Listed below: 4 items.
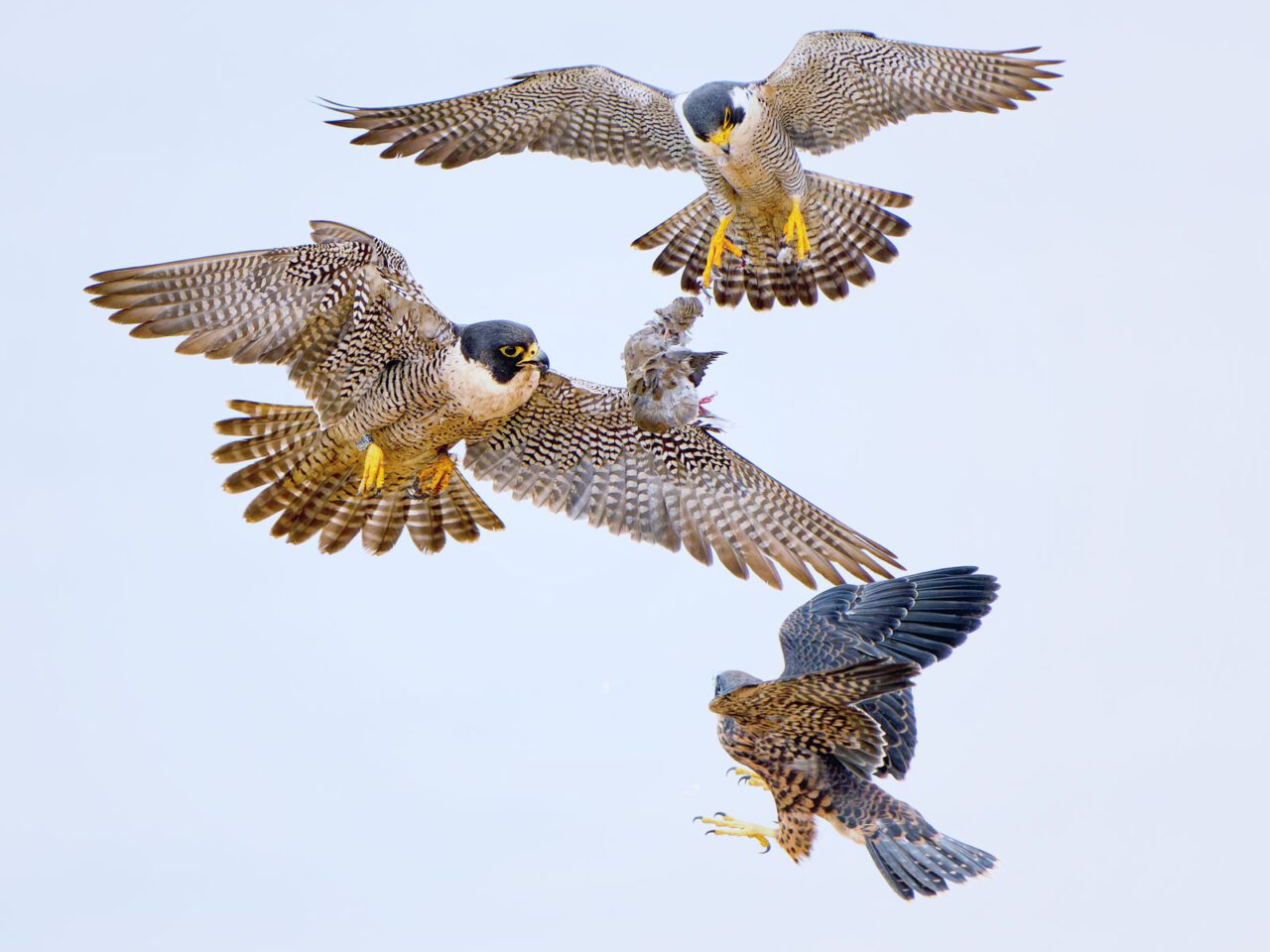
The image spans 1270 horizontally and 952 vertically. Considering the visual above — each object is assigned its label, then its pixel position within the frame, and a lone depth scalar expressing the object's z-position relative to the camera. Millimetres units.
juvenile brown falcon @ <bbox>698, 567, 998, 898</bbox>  17281
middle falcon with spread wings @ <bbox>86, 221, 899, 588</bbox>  17781
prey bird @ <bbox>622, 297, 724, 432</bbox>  18859
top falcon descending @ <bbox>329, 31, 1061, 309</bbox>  21500
